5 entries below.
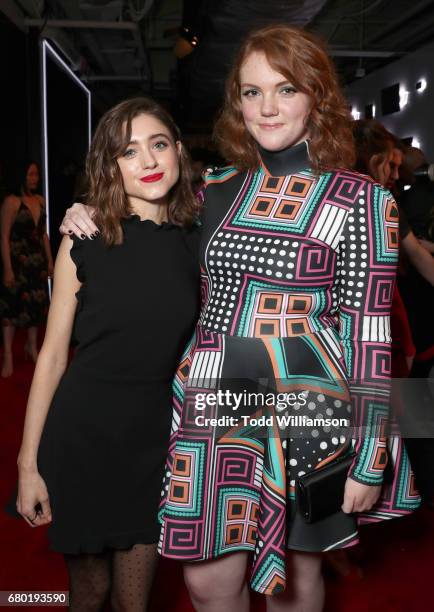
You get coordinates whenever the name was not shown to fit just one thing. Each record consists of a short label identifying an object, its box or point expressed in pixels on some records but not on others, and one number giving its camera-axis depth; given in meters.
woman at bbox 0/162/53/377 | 4.65
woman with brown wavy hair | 1.36
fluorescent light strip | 6.46
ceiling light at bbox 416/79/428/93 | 6.22
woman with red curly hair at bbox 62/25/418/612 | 1.27
